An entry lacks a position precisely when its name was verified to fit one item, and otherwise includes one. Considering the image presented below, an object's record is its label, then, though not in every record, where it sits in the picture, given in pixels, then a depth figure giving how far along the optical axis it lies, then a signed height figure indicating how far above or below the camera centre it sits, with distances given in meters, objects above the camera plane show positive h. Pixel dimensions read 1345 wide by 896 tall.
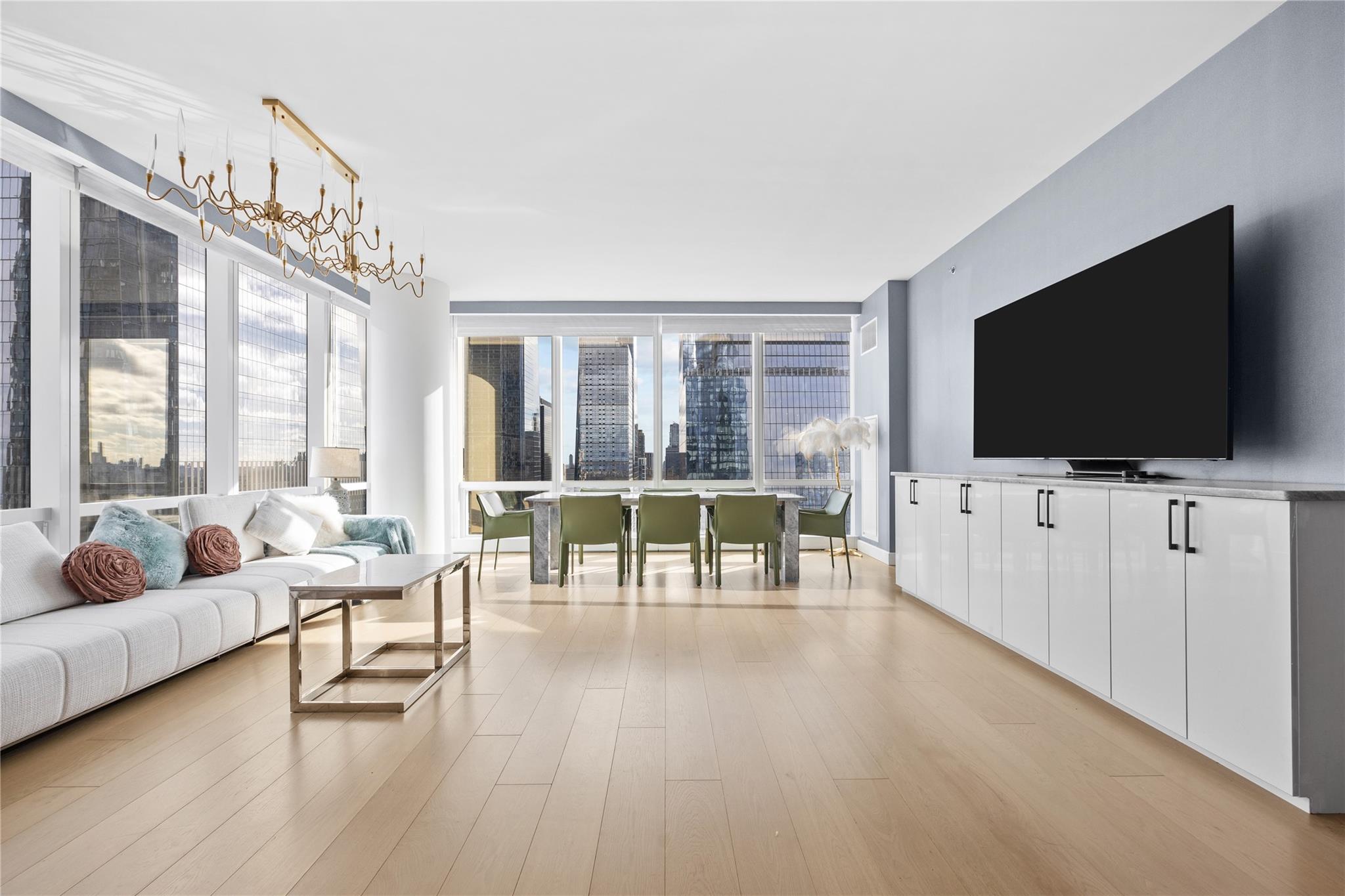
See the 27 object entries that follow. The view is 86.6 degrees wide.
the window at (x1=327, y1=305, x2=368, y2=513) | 6.60 +0.60
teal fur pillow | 3.61 -0.46
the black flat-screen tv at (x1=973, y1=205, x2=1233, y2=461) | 2.79 +0.44
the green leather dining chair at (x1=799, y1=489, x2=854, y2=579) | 6.25 -0.61
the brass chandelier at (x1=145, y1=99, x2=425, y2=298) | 3.35 +1.19
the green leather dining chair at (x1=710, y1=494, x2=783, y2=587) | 5.77 -0.56
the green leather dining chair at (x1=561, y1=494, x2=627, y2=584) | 5.79 -0.56
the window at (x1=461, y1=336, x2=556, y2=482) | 8.12 +0.45
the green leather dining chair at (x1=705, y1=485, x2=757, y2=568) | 6.43 -0.80
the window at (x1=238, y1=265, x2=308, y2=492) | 5.29 +0.53
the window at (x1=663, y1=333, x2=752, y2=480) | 8.18 +0.51
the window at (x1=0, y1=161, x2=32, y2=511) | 3.47 +0.56
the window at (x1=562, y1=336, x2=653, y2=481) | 8.17 +0.50
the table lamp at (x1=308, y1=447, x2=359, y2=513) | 5.62 -0.11
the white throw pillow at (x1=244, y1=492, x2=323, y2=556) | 4.75 -0.52
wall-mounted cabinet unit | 2.08 -0.57
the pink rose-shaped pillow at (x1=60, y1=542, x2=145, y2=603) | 3.23 -0.57
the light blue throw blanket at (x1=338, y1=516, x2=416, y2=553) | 5.57 -0.64
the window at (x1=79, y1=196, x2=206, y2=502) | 3.89 +0.53
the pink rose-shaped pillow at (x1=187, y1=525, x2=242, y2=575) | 4.02 -0.58
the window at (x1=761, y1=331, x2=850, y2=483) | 8.17 +0.68
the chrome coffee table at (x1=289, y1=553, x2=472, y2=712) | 2.97 -0.64
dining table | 6.05 -0.69
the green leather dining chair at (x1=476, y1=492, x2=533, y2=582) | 6.32 -0.64
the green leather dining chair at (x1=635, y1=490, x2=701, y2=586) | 5.75 -0.56
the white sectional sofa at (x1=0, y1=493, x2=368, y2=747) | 2.52 -0.77
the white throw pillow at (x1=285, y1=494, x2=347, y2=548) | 5.21 -0.50
